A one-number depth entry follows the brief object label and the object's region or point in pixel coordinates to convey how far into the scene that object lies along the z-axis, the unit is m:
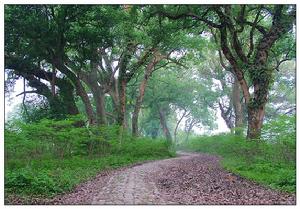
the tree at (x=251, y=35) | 14.61
